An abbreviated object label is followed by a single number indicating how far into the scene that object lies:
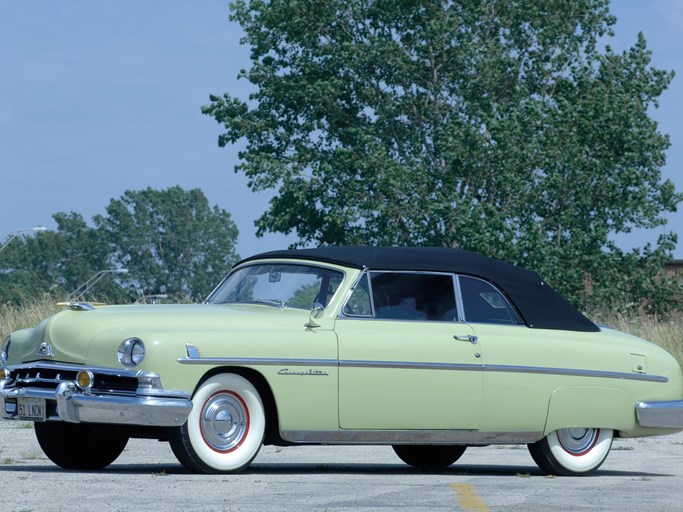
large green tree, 77.98
